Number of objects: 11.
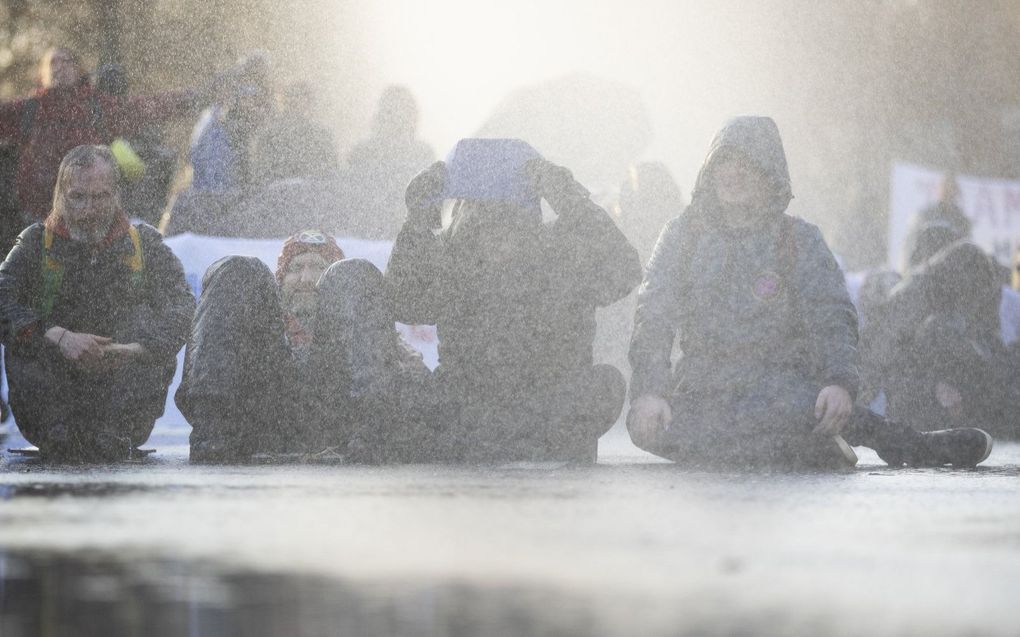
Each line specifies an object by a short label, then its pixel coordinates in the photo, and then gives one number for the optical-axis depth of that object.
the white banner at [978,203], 34.77
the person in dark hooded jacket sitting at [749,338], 12.84
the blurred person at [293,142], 20.66
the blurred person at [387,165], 20.56
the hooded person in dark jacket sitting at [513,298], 13.09
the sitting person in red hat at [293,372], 12.68
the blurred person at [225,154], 20.00
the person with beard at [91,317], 13.55
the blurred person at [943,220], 21.16
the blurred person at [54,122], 17.92
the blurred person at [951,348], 19.48
